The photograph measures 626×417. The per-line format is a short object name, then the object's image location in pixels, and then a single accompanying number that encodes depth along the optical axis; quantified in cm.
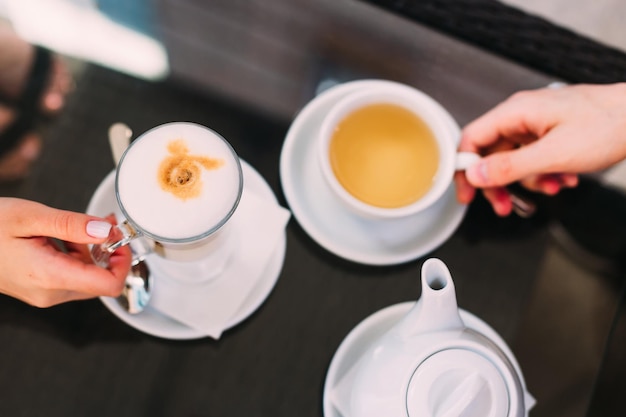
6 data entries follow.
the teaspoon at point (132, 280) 76
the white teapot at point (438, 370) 55
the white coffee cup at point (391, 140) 76
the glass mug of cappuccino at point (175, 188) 65
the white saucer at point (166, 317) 76
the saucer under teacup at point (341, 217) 81
